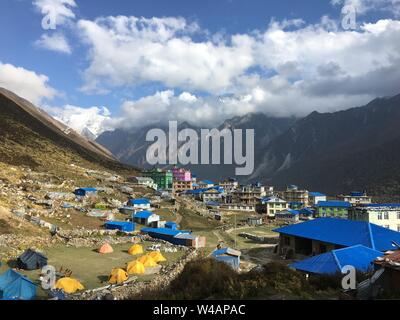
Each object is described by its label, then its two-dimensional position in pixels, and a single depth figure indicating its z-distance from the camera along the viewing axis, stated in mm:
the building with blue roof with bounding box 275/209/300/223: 94331
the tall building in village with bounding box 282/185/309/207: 131875
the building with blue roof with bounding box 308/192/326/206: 135875
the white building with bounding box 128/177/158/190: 120406
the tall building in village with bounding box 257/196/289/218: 109125
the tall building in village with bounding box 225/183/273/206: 127000
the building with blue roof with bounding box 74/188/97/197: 72794
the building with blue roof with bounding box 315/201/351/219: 101250
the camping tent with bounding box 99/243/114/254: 37562
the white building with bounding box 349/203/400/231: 55625
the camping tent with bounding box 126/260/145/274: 29602
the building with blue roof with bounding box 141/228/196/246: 48166
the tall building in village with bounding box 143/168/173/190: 157375
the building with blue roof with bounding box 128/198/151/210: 73750
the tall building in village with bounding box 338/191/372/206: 129125
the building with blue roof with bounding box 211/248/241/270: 35531
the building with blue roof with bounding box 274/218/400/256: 35312
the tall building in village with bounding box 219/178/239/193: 161750
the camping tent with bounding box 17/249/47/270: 29047
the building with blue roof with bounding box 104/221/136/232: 51478
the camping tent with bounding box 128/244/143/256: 38250
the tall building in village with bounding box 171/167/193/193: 162112
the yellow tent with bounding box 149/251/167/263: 34516
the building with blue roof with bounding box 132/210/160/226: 61938
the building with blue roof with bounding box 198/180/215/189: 168425
